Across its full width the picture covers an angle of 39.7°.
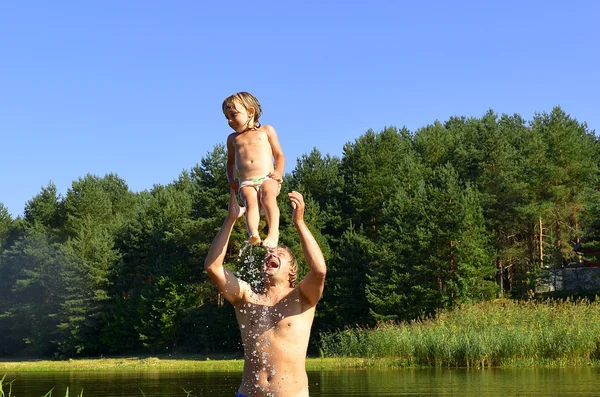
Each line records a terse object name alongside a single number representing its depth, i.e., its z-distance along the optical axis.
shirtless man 5.79
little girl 6.05
